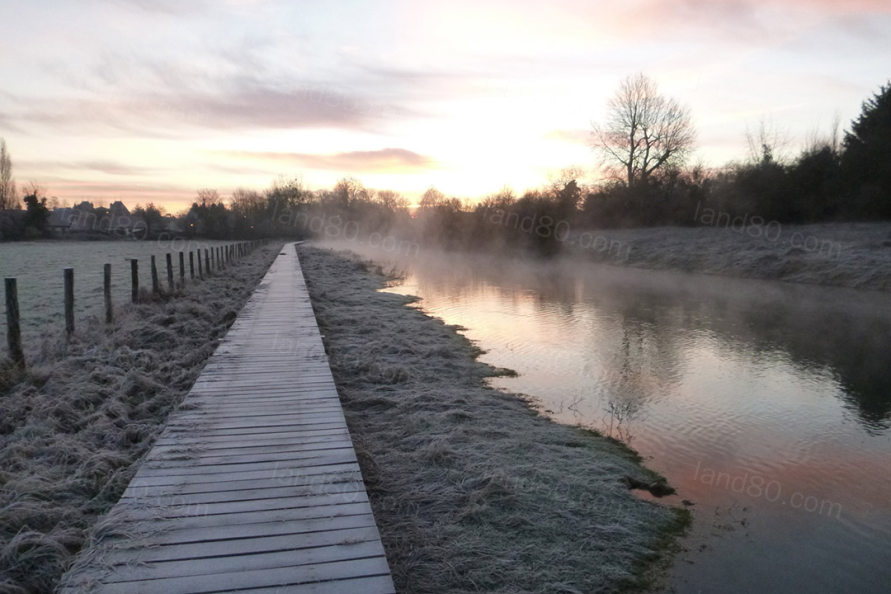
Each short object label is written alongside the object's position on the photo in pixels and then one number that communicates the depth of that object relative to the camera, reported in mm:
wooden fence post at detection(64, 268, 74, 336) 8086
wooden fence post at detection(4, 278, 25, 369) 6469
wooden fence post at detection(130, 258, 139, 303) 11323
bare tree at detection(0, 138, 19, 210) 59906
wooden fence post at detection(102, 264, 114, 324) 9352
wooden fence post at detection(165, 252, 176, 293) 13445
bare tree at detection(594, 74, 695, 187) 36750
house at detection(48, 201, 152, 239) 57281
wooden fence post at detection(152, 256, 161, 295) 12500
